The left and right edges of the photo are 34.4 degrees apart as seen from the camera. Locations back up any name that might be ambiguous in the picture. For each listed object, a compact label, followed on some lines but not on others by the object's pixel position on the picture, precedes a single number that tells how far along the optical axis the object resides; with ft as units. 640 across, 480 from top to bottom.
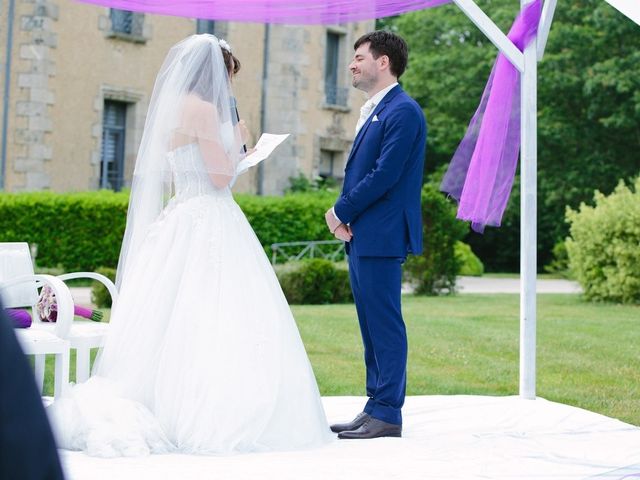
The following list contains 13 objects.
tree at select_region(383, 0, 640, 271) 87.92
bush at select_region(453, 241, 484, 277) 76.59
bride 14.57
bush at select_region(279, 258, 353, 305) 45.21
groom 16.05
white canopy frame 18.33
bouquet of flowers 17.57
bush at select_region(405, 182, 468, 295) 49.62
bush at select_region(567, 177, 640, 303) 46.62
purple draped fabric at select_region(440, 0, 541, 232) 18.45
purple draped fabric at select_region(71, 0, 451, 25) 19.12
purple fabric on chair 16.52
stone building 61.16
